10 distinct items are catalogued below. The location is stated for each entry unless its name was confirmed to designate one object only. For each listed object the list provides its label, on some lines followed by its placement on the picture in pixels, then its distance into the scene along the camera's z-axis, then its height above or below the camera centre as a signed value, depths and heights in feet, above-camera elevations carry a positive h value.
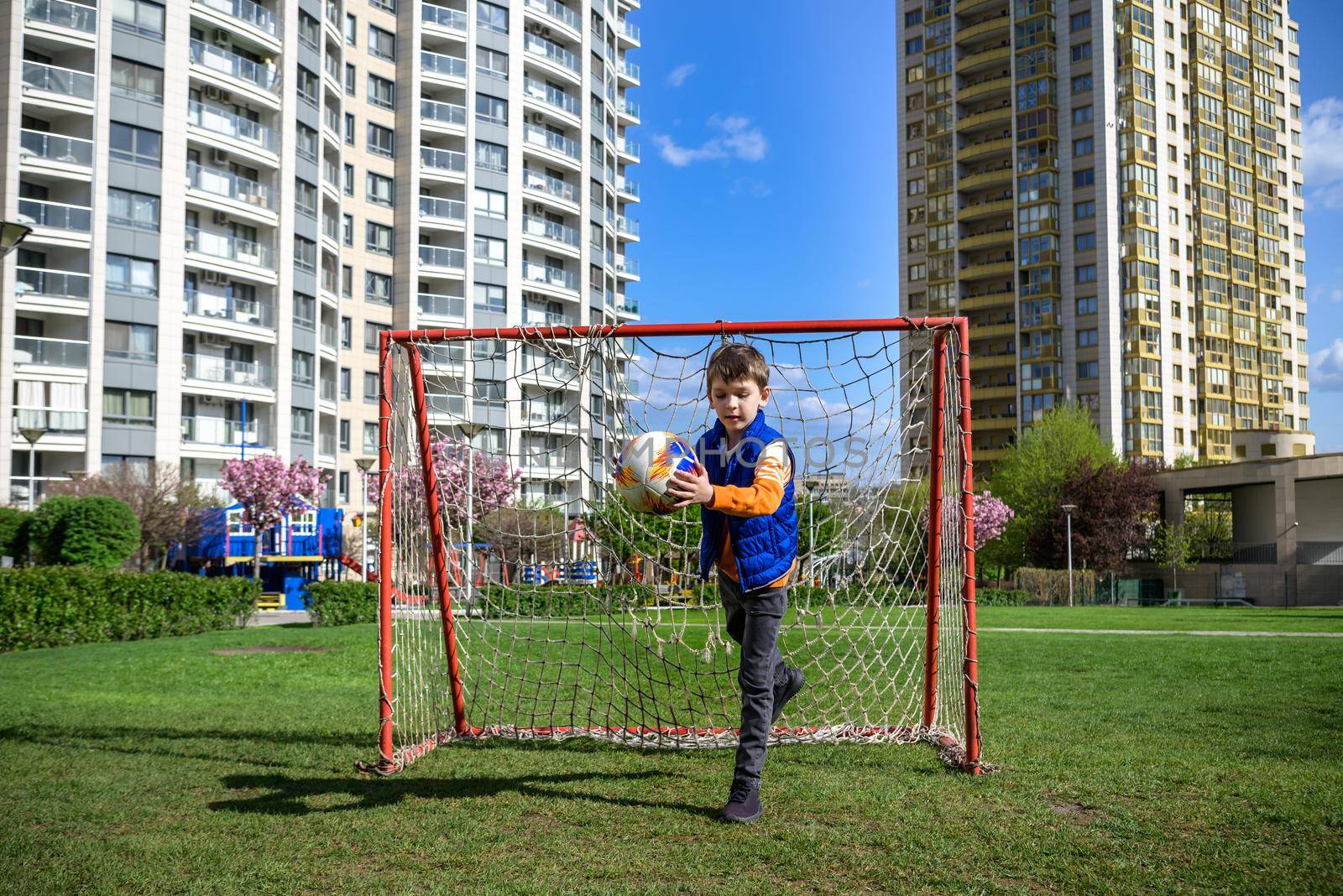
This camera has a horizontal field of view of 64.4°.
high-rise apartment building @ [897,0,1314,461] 228.02 +70.76
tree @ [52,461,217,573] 111.04 +2.19
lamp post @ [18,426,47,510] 94.48 +7.54
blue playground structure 114.42 -3.44
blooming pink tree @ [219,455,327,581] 115.24 +3.39
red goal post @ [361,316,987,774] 20.66 -0.93
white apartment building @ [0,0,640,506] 123.44 +44.65
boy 16.11 -0.11
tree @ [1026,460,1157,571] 162.81 +1.02
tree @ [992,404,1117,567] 170.91 +9.16
